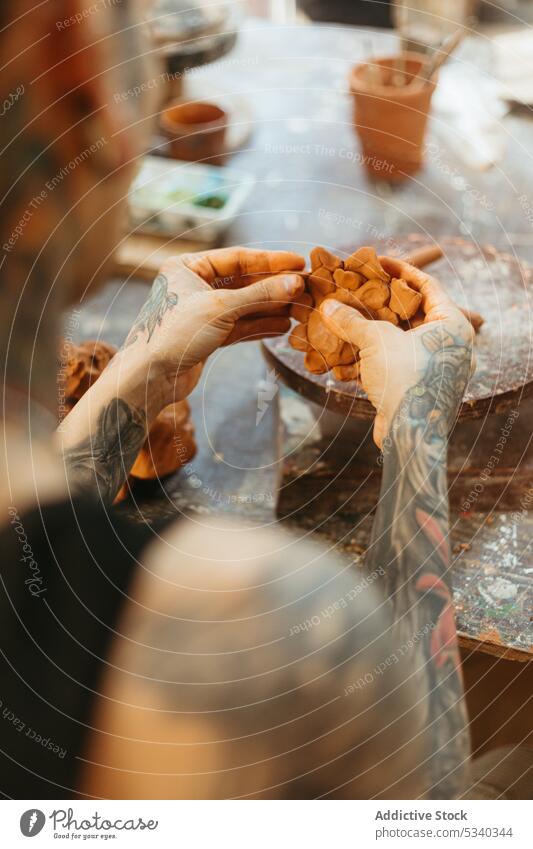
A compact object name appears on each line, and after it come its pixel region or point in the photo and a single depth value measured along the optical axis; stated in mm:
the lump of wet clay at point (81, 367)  933
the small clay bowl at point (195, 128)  1415
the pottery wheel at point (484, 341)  912
